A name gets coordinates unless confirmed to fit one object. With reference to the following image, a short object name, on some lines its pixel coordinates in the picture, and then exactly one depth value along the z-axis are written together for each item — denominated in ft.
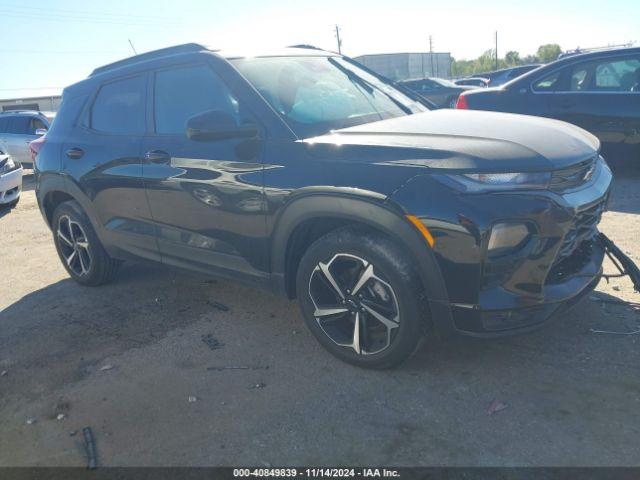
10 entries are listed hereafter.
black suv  8.46
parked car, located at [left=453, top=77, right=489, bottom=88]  76.09
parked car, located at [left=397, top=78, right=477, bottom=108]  60.80
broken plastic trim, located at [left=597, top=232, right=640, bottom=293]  10.76
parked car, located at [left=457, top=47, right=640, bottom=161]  21.43
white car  29.50
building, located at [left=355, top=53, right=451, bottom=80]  194.08
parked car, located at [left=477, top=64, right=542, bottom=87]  67.82
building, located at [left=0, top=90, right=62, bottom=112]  127.87
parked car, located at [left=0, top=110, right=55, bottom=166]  44.06
